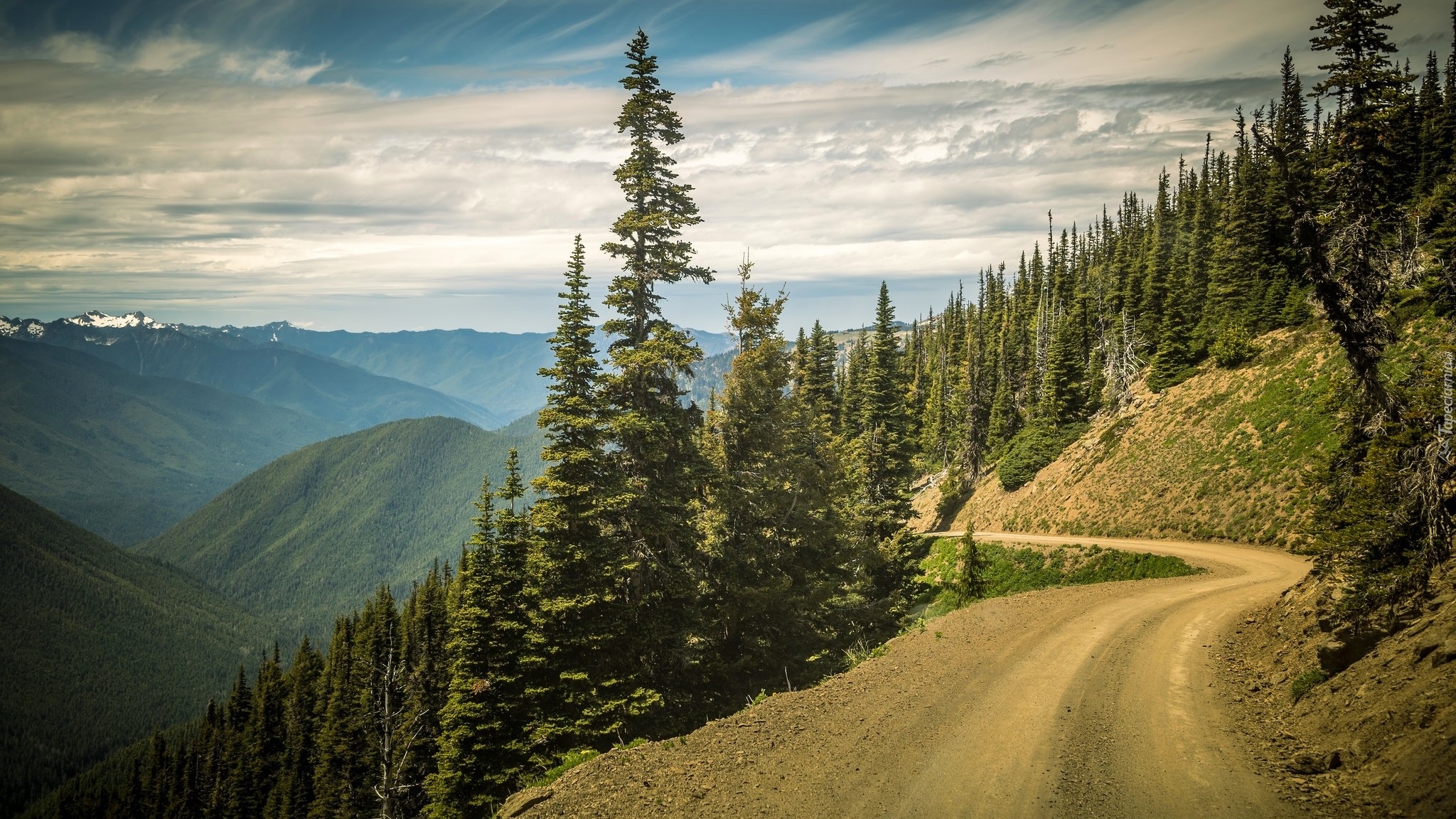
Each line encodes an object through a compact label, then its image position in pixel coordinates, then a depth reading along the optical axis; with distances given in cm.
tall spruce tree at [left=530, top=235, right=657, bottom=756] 2008
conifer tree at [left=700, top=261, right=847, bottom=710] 2306
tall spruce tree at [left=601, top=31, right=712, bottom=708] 2095
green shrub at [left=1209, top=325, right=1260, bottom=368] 4259
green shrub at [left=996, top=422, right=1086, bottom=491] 5406
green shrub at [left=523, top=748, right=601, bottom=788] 1238
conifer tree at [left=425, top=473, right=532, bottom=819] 2434
